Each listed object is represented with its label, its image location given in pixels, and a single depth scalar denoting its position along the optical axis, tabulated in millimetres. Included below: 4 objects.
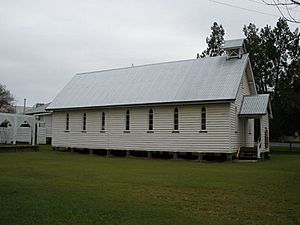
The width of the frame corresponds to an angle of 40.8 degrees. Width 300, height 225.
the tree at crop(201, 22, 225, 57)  51875
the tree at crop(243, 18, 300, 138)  47250
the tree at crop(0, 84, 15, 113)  76444
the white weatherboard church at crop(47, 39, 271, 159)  28953
